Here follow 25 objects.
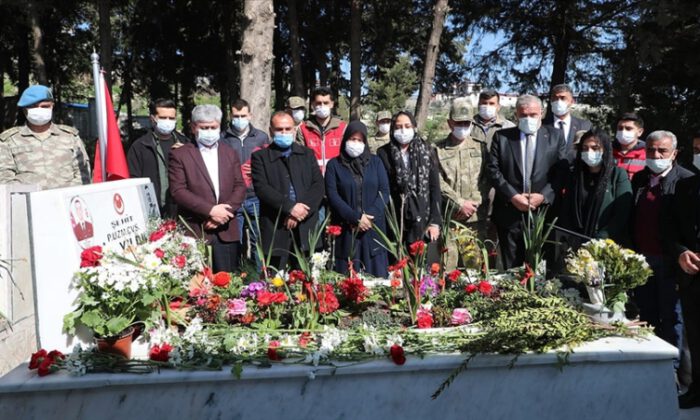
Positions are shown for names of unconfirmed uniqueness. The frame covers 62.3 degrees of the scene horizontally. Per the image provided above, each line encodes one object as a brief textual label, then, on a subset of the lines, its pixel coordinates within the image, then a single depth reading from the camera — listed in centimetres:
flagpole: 494
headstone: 281
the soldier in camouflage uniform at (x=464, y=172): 518
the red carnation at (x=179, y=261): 336
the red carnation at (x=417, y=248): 339
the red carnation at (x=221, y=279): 346
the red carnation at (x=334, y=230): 361
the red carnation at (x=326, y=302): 311
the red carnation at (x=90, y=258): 289
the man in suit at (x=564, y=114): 539
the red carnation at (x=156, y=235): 364
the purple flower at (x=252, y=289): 341
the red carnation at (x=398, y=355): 265
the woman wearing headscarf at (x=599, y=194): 414
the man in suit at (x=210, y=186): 454
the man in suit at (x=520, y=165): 480
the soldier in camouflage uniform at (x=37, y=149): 494
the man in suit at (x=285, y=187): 482
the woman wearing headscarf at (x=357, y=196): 485
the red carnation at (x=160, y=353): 273
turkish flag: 487
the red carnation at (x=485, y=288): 339
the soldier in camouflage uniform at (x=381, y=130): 620
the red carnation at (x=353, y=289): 334
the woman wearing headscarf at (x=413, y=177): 496
